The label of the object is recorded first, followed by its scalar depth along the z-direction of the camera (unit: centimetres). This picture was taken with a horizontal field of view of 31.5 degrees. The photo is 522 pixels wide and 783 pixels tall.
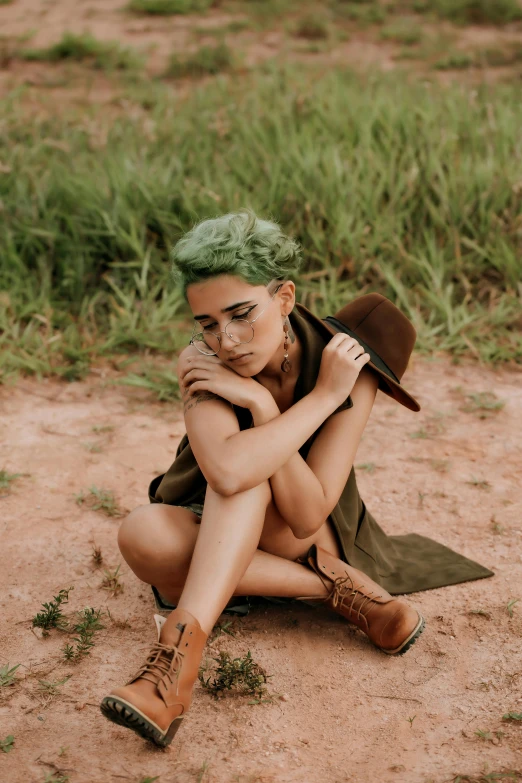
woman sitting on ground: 248
